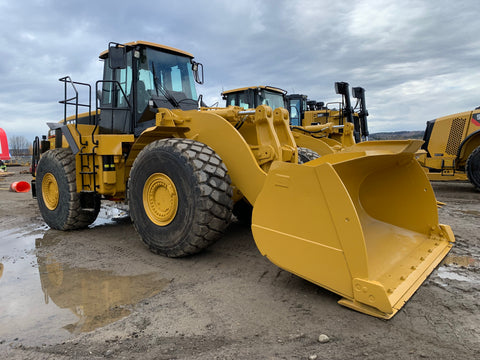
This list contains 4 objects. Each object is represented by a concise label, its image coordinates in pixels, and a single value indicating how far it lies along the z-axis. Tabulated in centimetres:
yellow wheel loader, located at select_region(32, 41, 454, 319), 255
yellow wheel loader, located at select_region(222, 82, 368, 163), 755
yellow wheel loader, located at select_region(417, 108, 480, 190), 944
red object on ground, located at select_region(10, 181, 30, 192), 1093
